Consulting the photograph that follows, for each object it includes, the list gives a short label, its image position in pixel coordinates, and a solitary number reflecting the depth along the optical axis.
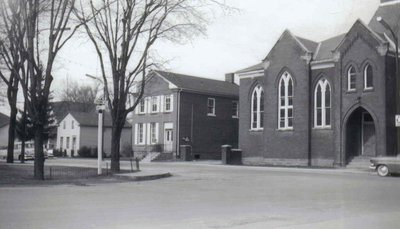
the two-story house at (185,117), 46.53
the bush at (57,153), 62.67
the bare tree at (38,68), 18.31
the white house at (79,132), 63.00
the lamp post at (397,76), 23.49
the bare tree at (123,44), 23.17
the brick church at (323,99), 30.94
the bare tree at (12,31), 18.28
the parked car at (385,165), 23.66
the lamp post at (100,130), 21.52
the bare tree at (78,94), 91.62
